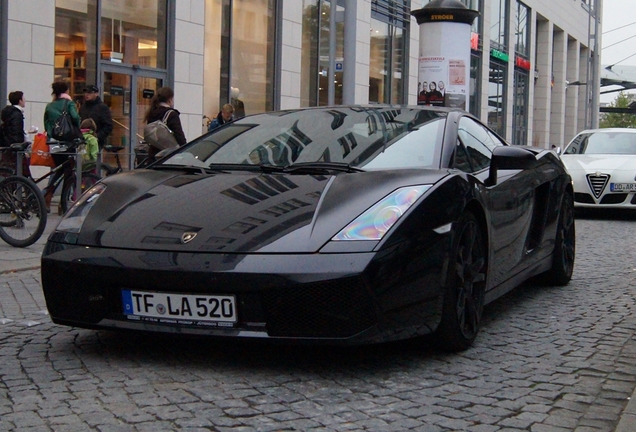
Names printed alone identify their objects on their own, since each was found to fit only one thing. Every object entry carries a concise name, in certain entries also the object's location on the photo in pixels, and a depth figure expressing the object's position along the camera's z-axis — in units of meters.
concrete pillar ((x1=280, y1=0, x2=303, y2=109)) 20.61
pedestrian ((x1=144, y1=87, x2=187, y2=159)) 10.83
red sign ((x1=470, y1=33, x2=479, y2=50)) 33.50
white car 13.47
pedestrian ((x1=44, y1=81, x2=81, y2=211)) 11.48
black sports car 3.70
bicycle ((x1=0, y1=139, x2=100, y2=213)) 10.34
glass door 15.52
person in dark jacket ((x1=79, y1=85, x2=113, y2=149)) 12.51
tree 97.57
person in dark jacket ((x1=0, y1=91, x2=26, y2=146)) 12.05
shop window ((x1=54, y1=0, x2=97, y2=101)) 14.30
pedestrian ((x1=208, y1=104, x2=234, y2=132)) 16.67
